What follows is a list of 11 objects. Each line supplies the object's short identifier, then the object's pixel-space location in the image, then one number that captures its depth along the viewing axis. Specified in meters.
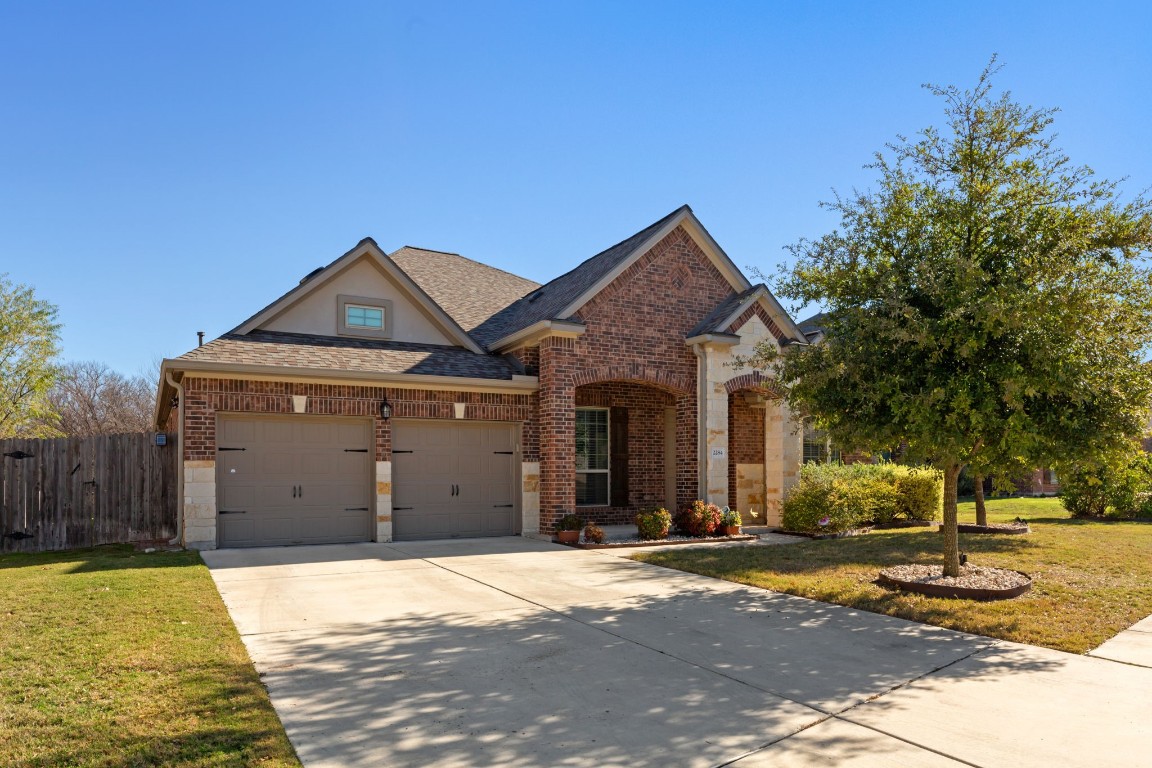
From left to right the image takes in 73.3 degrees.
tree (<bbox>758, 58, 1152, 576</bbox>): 8.13
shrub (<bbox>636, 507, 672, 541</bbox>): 14.30
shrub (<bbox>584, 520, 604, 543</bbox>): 13.93
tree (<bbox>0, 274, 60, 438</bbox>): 27.89
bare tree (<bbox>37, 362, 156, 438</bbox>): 40.06
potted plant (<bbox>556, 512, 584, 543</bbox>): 13.95
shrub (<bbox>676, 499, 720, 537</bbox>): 14.82
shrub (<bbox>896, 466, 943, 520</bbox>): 17.55
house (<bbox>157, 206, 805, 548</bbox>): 12.96
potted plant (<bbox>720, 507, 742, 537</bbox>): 15.10
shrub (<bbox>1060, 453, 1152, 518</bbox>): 17.97
